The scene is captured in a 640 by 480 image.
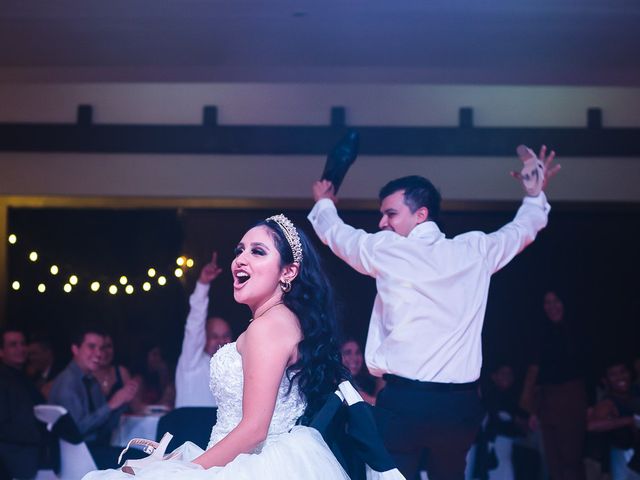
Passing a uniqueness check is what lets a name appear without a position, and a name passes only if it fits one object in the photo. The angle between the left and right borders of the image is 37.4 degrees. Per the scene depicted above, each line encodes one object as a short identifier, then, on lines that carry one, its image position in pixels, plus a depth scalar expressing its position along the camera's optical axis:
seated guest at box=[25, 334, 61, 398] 7.39
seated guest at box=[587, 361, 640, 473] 5.95
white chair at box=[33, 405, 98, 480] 5.25
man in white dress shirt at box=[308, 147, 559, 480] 3.50
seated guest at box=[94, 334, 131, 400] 6.42
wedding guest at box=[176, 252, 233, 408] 5.41
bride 2.38
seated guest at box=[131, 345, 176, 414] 6.30
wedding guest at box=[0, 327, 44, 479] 5.12
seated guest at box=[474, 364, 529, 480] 5.72
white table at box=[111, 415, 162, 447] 5.71
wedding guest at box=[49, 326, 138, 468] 5.57
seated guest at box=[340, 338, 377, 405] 5.79
